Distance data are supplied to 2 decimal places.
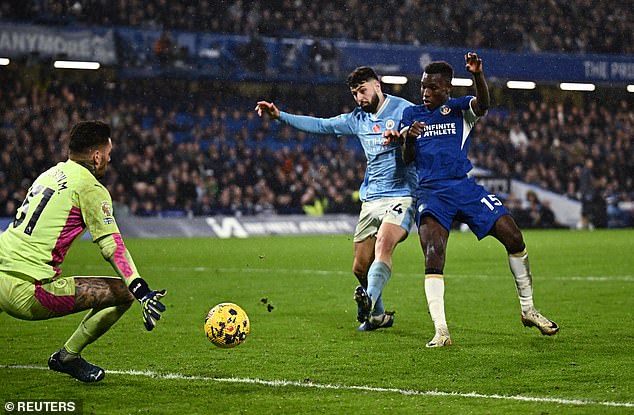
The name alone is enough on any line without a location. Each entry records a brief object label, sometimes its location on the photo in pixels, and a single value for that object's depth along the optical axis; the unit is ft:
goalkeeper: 38.11
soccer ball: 45.62
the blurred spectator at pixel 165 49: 195.11
